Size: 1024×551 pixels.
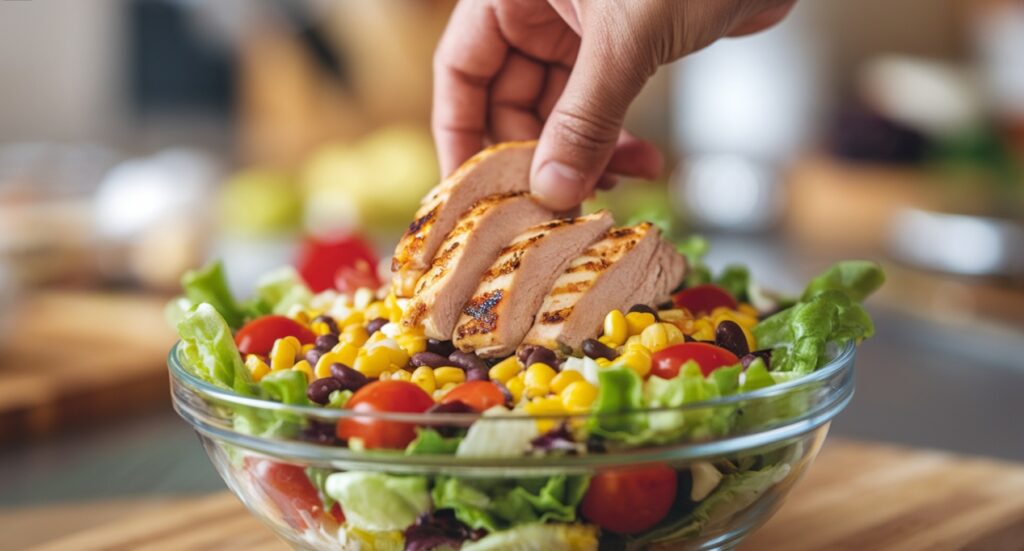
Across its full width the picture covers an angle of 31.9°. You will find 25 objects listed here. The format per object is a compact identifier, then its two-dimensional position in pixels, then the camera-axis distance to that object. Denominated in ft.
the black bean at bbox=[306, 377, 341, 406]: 1.72
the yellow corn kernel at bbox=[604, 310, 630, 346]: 1.82
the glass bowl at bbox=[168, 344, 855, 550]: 1.60
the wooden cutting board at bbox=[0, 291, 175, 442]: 2.80
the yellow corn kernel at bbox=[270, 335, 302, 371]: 1.82
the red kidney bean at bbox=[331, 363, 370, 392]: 1.73
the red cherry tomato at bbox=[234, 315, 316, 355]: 1.93
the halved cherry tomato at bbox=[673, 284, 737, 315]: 2.04
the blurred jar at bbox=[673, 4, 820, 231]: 6.35
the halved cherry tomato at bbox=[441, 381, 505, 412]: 1.69
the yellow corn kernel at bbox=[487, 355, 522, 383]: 1.76
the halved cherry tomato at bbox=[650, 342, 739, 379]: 1.73
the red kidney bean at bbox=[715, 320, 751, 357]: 1.83
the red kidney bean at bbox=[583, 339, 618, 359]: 1.79
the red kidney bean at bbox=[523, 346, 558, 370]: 1.76
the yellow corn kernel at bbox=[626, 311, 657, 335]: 1.84
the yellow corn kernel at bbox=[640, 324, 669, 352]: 1.79
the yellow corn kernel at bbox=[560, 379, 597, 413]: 1.66
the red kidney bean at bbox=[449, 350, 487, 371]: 1.79
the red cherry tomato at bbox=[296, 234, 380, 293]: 2.49
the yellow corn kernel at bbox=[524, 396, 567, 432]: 1.65
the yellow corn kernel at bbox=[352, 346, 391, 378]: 1.79
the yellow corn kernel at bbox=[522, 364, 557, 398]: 1.70
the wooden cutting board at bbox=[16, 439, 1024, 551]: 2.02
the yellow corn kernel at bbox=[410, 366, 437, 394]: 1.76
